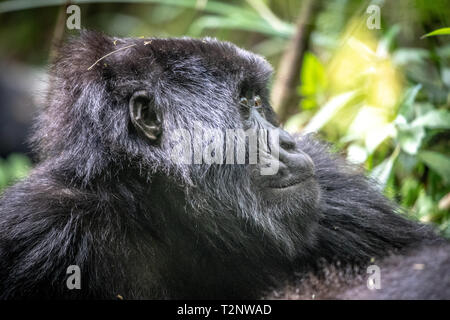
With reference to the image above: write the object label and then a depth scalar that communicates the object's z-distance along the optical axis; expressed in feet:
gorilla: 8.89
